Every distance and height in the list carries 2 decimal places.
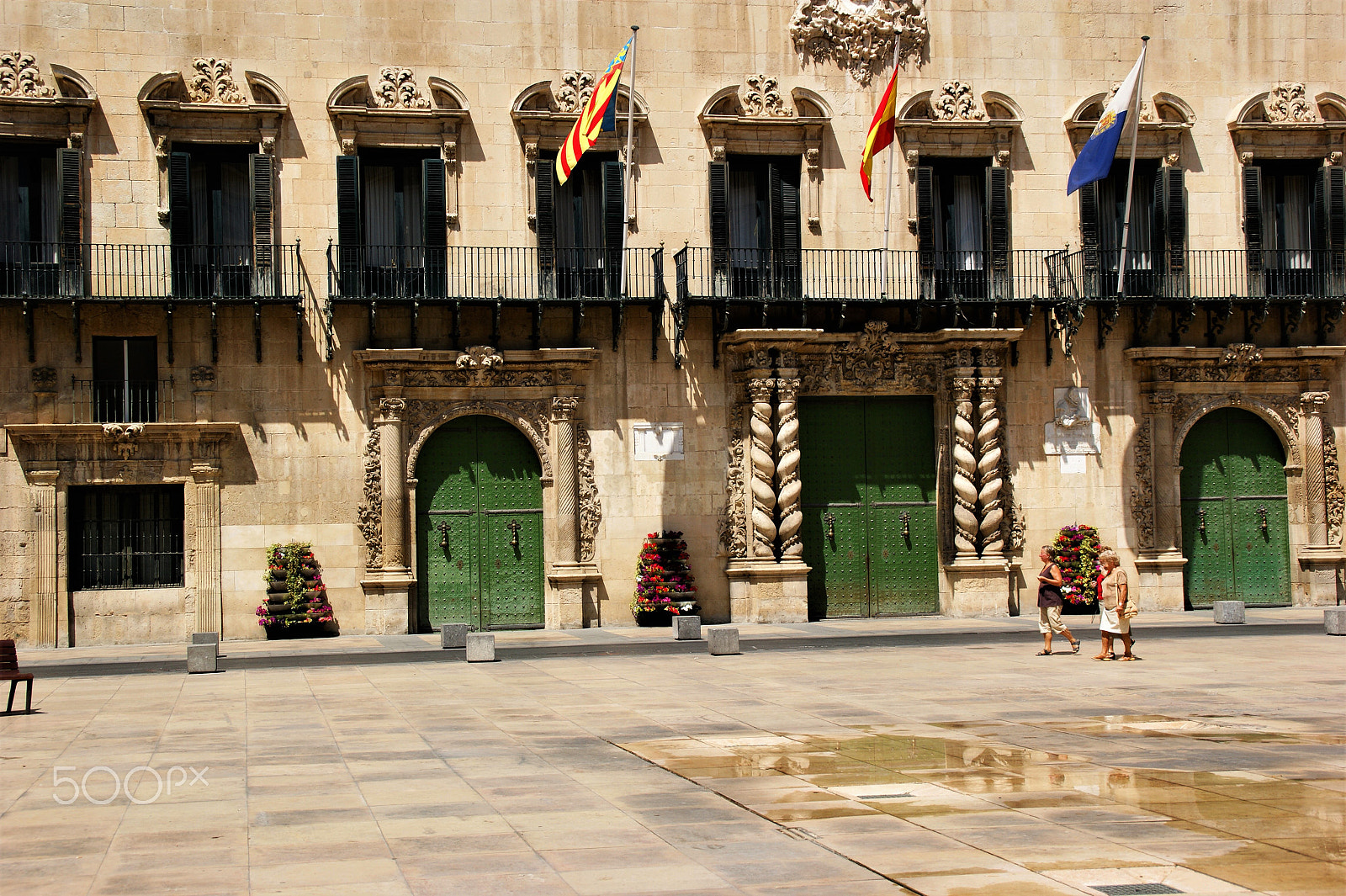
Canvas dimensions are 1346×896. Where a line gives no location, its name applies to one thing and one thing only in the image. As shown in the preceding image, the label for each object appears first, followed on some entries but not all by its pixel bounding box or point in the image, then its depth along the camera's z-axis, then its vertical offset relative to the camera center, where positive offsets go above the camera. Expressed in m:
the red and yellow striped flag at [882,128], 26.03 +7.12
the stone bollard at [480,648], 21.20 -1.92
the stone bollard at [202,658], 20.25 -1.90
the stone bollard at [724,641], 21.80 -1.95
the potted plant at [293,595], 25.28 -1.27
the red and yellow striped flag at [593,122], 24.45 +6.94
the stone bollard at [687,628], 23.95 -1.92
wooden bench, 15.33 -1.50
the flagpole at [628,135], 25.84 +7.02
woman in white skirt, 19.48 -1.39
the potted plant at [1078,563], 27.66 -1.09
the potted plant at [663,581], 26.31 -1.23
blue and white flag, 26.33 +6.89
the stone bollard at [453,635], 23.09 -1.87
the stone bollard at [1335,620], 23.14 -1.95
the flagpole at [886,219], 26.73 +5.61
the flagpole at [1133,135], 27.11 +7.24
